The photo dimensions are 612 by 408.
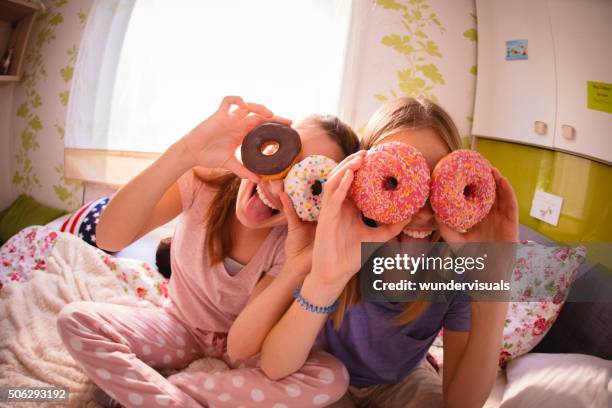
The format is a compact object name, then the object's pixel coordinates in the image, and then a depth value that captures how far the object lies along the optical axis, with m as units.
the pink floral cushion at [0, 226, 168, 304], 1.05
